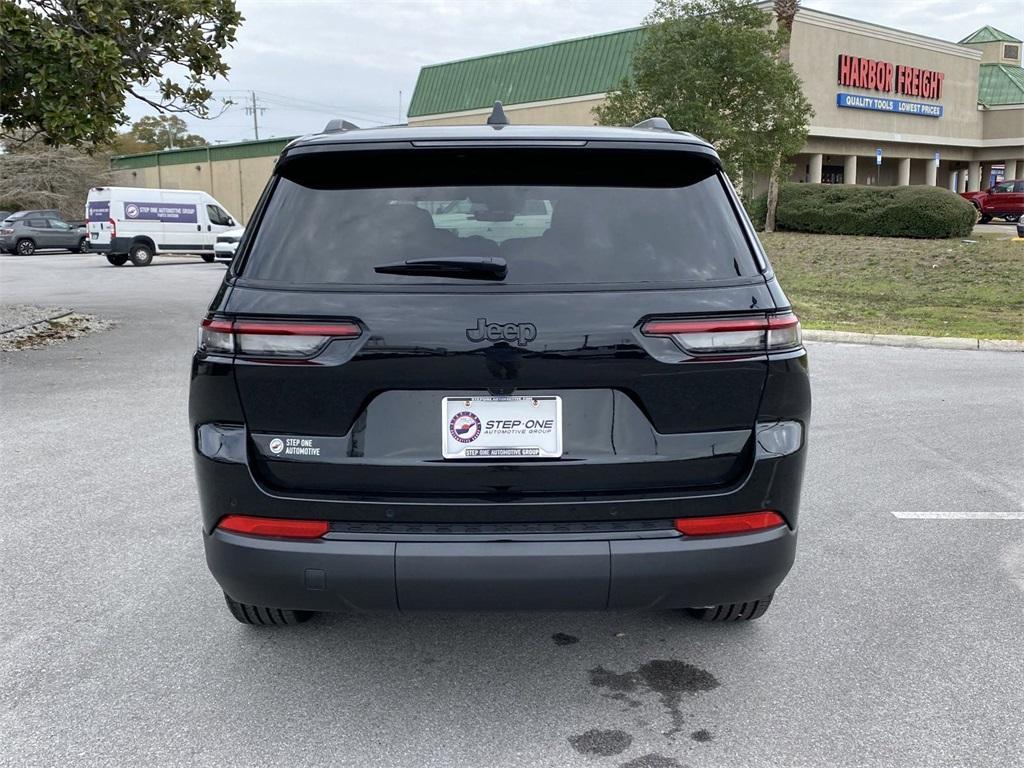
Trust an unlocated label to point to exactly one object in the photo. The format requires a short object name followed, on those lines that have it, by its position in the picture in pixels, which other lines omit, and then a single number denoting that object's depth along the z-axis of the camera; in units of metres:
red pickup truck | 40.06
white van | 27.48
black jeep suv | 2.62
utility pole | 91.62
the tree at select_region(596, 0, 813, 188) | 22.91
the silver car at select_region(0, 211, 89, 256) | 34.56
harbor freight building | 39.22
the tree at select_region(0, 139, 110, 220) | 49.66
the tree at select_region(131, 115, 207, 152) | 85.75
